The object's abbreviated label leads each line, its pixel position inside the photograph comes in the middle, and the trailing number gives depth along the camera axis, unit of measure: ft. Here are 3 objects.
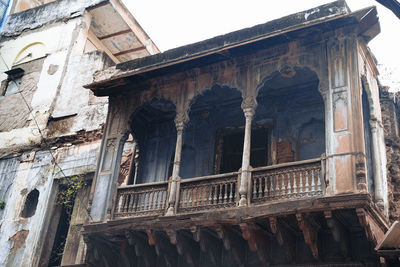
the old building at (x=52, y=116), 44.52
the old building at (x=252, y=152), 28.17
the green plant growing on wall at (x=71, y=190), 44.70
